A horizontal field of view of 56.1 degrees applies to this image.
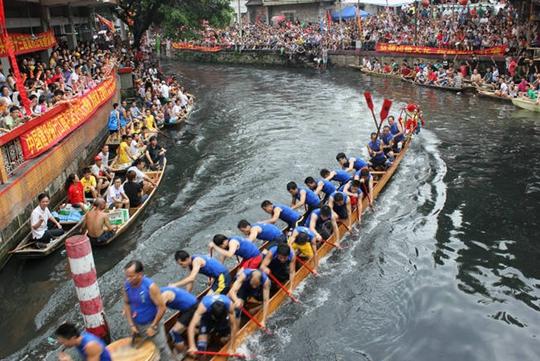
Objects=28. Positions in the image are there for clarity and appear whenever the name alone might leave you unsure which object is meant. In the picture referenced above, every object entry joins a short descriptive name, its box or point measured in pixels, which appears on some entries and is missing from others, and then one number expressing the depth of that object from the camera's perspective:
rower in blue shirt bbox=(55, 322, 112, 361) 5.94
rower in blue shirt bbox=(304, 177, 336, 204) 12.41
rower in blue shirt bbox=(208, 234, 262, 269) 8.93
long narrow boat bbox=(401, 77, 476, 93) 29.69
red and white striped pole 7.12
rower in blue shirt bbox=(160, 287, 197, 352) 7.60
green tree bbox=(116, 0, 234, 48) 34.38
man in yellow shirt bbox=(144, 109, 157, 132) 20.98
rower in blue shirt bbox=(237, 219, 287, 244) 9.62
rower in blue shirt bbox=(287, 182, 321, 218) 11.80
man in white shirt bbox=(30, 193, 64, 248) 11.28
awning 50.78
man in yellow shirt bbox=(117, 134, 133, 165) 16.88
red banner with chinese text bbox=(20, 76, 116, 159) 12.87
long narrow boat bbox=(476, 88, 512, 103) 26.92
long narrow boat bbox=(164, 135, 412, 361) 8.05
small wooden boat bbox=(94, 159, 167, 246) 12.31
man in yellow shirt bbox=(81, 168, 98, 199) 13.73
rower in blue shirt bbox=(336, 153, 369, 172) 14.64
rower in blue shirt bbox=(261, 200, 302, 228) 10.71
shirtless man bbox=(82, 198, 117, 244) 11.54
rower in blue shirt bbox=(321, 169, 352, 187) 13.66
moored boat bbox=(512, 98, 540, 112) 24.45
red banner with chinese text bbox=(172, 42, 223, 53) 53.46
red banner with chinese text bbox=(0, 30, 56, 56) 18.41
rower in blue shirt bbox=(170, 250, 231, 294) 8.34
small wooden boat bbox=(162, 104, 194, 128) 23.47
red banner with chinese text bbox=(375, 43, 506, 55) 30.67
